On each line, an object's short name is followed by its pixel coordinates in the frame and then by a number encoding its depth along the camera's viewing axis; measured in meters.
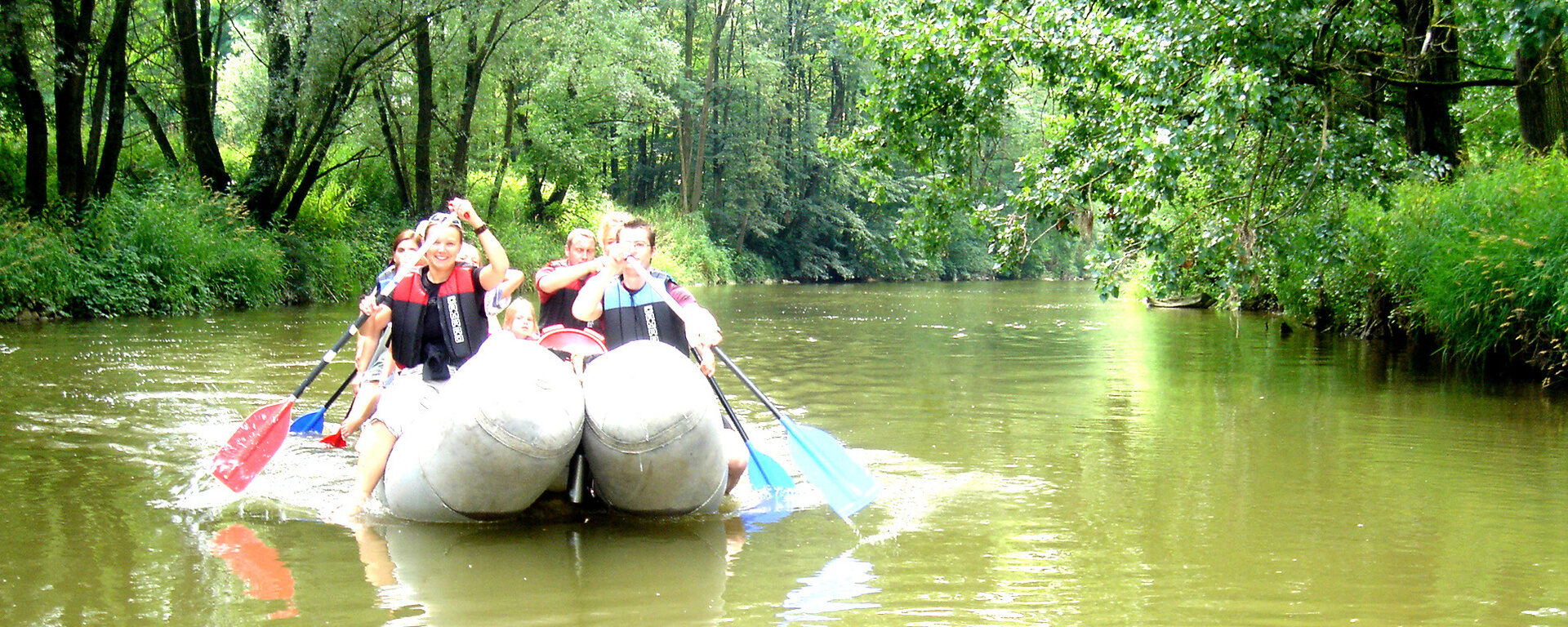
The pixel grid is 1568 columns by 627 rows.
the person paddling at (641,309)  5.48
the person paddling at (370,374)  6.28
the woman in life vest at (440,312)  5.84
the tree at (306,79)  19.25
